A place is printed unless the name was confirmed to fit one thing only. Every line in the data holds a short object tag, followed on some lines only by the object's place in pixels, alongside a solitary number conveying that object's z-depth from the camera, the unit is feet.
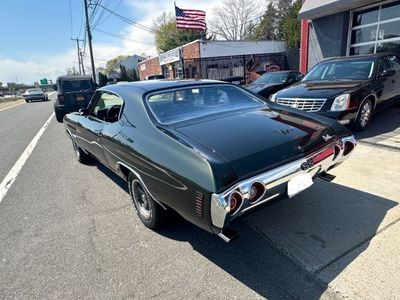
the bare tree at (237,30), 147.06
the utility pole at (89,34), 77.77
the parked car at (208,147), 6.98
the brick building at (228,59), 75.66
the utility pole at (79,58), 186.02
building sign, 92.14
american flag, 75.41
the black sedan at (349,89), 18.19
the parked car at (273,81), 32.24
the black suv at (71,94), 36.27
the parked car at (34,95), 106.63
